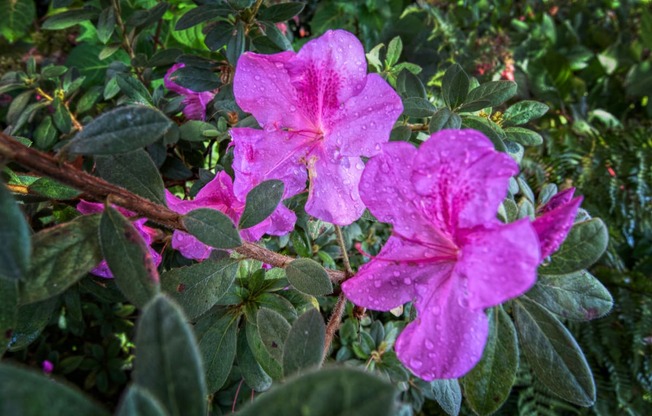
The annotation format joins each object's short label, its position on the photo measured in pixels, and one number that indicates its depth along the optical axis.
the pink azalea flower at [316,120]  0.16
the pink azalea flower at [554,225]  0.11
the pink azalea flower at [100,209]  0.16
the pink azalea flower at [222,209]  0.17
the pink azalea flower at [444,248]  0.10
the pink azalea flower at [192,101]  0.27
